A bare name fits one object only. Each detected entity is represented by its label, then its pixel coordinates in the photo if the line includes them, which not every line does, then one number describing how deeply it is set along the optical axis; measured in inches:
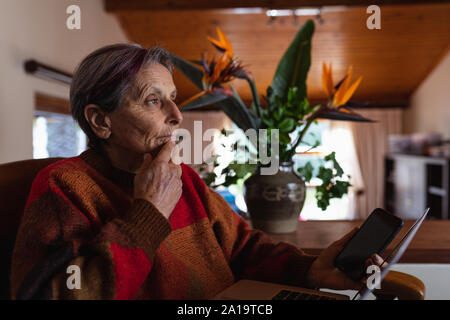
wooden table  45.8
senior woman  26.9
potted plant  49.0
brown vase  51.7
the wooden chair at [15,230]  33.5
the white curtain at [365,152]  275.3
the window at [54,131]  118.9
